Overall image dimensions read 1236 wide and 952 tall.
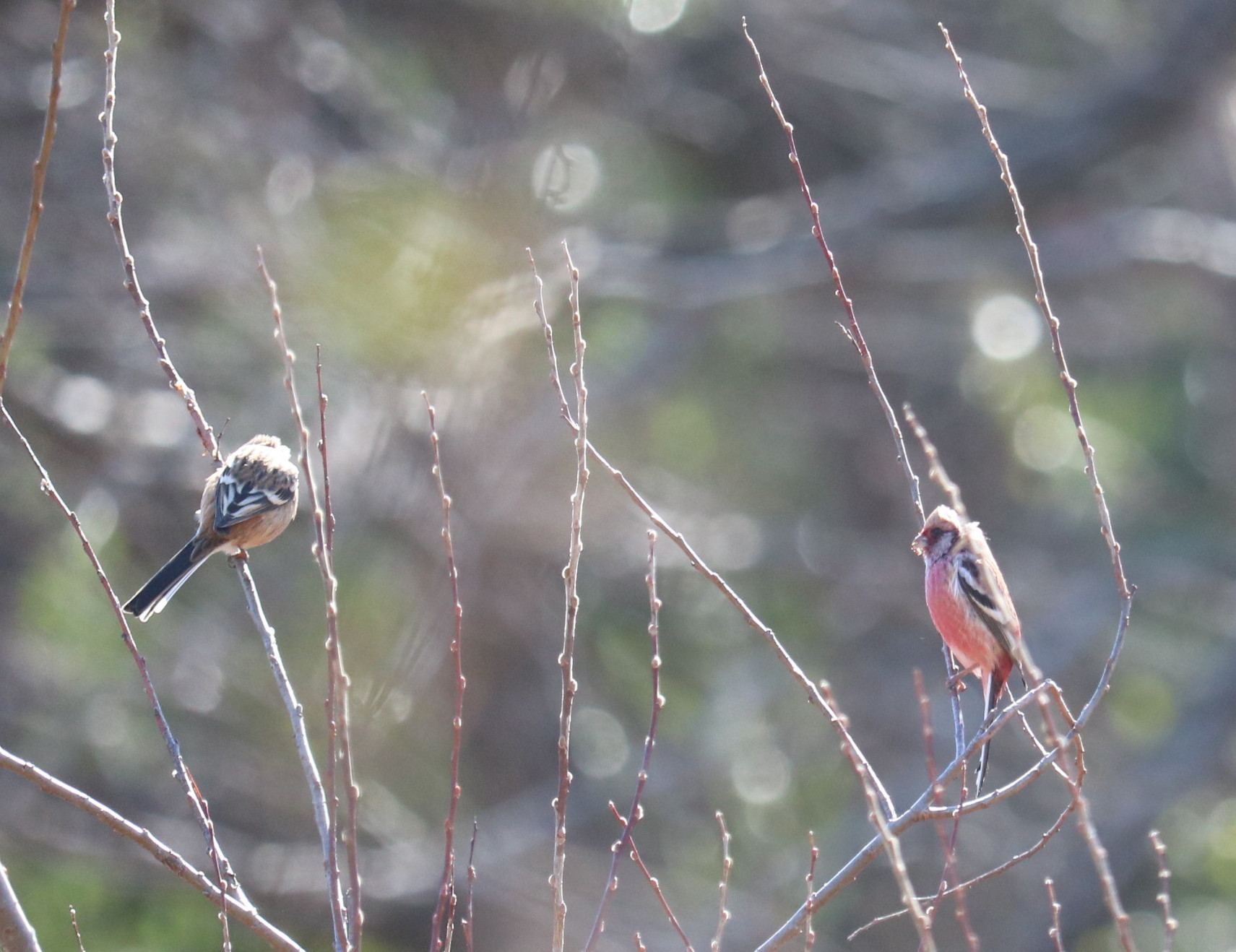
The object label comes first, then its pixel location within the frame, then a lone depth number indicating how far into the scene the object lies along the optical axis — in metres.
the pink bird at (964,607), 10.29
